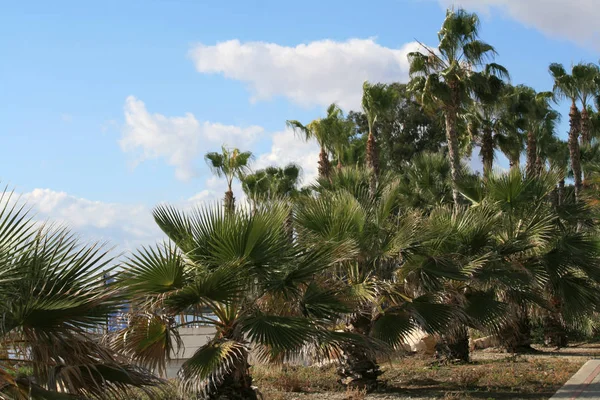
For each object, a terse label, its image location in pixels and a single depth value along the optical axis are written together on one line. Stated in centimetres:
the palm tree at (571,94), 3434
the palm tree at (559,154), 4314
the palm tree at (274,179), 4041
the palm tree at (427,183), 2717
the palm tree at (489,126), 3278
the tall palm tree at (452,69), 2480
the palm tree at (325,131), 3756
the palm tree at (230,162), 4178
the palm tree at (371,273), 1252
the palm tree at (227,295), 945
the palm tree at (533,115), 3419
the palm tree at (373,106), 3117
